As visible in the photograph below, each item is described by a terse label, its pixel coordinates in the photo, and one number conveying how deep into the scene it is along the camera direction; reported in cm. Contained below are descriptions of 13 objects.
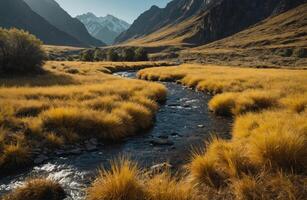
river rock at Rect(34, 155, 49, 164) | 1194
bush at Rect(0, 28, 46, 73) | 3400
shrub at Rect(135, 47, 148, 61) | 10519
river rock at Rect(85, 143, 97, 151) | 1375
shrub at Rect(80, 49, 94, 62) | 10269
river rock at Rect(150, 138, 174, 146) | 1470
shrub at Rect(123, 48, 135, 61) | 10194
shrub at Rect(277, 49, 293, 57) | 10069
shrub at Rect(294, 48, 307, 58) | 9250
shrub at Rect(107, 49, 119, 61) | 10131
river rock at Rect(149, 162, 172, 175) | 1101
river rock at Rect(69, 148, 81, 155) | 1320
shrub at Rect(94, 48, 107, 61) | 10212
